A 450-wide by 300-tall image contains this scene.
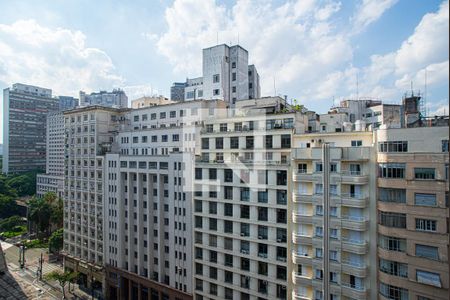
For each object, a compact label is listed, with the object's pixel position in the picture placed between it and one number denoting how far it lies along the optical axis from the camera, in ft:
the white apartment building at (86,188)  122.72
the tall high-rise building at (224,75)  132.77
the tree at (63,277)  121.49
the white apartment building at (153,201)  96.78
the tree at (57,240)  151.78
